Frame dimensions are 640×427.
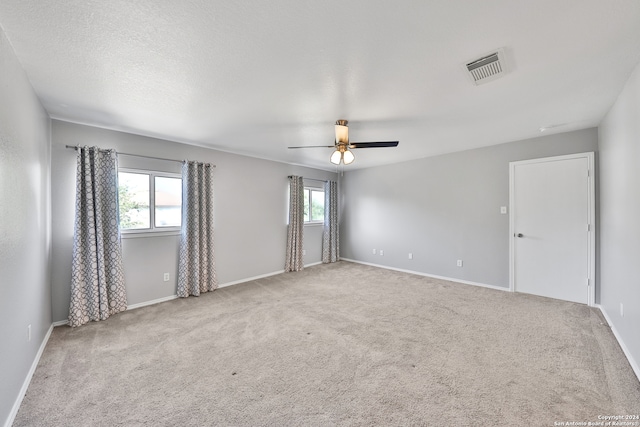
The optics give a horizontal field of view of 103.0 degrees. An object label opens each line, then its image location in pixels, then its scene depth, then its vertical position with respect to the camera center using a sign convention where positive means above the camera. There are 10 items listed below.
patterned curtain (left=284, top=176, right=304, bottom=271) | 5.46 -0.25
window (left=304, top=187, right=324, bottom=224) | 6.07 +0.20
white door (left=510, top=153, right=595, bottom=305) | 3.45 -0.21
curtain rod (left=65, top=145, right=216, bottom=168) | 3.04 +0.81
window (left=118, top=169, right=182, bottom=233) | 3.50 +0.19
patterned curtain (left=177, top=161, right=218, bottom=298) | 3.93 -0.31
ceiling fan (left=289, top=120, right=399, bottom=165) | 2.94 +0.81
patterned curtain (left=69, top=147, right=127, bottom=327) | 2.99 -0.36
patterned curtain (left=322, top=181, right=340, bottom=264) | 6.27 -0.30
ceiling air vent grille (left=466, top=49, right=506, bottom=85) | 1.83 +1.12
